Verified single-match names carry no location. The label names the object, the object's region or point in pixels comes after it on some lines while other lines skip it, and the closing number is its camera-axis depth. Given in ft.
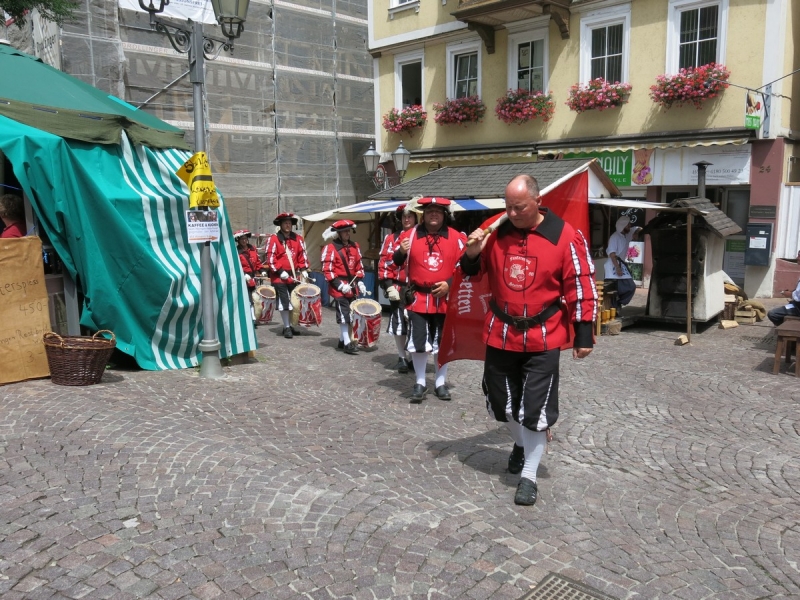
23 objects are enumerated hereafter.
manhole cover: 11.10
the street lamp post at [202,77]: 23.40
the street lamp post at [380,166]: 58.95
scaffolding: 60.44
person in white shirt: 38.50
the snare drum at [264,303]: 37.04
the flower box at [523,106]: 56.85
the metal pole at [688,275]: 32.96
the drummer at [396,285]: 25.27
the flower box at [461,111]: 61.72
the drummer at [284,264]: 36.11
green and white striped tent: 23.27
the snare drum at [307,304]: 34.32
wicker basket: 20.88
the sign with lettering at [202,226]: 23.09
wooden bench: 26.02
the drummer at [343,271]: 31.68
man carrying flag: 14.08
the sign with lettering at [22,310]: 21.39
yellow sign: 23.29
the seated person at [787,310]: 27.86
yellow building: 46.55
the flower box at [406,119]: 66.33
